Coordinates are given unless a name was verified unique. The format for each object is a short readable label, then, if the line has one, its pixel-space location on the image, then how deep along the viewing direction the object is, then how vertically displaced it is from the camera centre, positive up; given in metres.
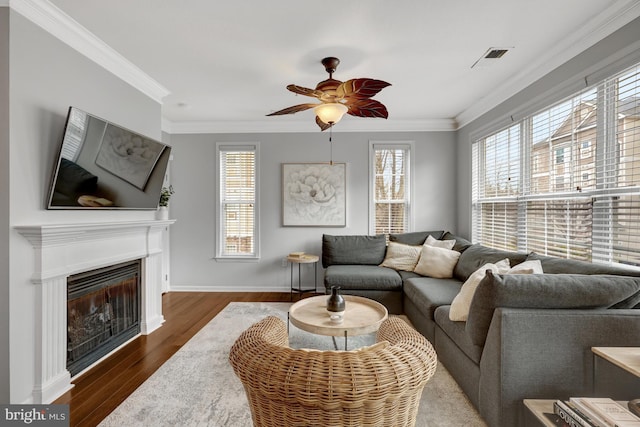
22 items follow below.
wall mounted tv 2.10 +0.38
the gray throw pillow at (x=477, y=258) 2.65 -0.44
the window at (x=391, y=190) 4.57 +0.36
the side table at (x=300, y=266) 4.11 -0.82
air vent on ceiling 2.52 +1.39
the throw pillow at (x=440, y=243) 3.80 -0.38
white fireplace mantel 1.95 -0.42
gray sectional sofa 1.55 -0.62
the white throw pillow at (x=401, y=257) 3.85 -0.57
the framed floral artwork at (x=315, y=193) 4.51 +0.30
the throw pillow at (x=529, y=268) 1.95 -0.38
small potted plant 3.41 +0.11
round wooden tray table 2.04 -0.79
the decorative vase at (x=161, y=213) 3.40 +0.00
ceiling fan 2.23 +0.95
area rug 1.80 -1.25
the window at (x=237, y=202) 4.61 +0.17
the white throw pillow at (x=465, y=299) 2.06 -0.61
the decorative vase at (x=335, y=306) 2.17 -0.70
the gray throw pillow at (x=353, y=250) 4.12 -0.51
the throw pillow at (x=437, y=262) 3.44 -0.58
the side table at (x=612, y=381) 1.56 -0.89
